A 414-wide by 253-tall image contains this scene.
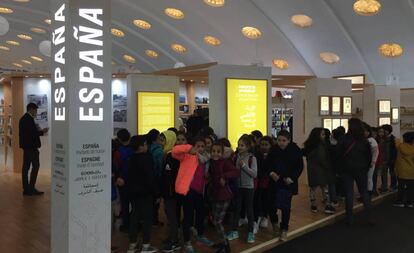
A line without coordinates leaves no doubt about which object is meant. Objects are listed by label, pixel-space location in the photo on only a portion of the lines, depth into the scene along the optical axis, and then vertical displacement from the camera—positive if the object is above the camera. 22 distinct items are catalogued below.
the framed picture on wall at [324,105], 8.38 +0.27
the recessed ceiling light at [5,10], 18.45 +5.17
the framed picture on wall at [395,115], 11.55 +0.07
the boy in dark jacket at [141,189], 3.89 -0.71
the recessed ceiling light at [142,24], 18.00 +4.38
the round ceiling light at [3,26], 8.16 +1.93
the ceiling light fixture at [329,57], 15.12 +2.35
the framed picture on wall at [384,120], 11.24 -0.08
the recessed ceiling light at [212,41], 17.34 +3.46
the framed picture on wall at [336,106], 8.60 +0.25
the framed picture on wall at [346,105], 8.92 +0.28
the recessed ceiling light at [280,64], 16.77 +2.33
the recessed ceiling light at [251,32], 15.49 +3.41
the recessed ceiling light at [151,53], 20.97 +3.49
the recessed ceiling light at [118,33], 20.08 +4.43
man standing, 6.88 -0.49
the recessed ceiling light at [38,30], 21.29 +4.87
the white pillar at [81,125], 3.04 -0.06
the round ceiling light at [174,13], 15.88 +4.31
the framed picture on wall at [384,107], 11.24 +0.30
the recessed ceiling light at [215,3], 14.04 +4.16
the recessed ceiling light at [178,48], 19.19 +3.45
